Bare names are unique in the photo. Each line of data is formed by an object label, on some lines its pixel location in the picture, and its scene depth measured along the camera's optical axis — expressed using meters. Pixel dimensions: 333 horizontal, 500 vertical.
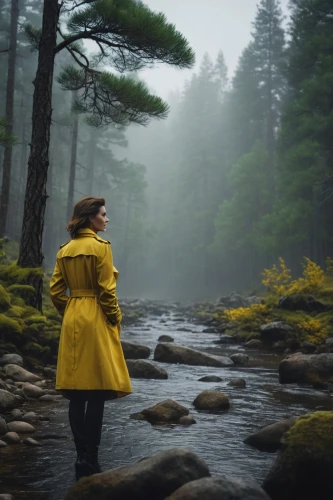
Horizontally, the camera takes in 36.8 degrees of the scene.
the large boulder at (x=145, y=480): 3.16
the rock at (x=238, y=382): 7.62
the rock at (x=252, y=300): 25.09
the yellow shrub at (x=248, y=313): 14.74
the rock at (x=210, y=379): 8.05
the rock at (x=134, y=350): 9.96
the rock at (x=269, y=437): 4.59
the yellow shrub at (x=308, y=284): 15.24
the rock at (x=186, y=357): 9.77
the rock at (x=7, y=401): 5.41
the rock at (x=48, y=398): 6.14
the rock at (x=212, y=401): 6.17
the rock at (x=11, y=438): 4.45
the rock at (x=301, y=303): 14.21
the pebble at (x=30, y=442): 4.44
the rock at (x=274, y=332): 12.41
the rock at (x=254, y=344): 12.48
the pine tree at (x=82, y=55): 8.91
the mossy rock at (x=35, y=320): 8.45
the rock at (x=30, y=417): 5.20
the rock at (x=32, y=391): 6.21
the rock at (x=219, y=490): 2.83
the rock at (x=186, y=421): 5.39
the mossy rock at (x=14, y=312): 8.22
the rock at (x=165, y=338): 13.24
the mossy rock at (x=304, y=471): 3.33
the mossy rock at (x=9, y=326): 7.76
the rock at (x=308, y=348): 10.88
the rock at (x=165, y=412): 5.51
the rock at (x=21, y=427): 4.80
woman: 3.64
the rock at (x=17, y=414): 5.19
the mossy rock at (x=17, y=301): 8.85
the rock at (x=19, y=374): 6.75
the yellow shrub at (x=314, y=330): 11.44
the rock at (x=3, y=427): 4.61
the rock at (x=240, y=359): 9.88
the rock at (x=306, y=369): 7.79
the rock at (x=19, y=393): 6.00
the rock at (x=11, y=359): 7.26
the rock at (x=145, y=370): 8.25
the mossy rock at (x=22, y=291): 8.92
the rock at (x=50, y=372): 7.55
